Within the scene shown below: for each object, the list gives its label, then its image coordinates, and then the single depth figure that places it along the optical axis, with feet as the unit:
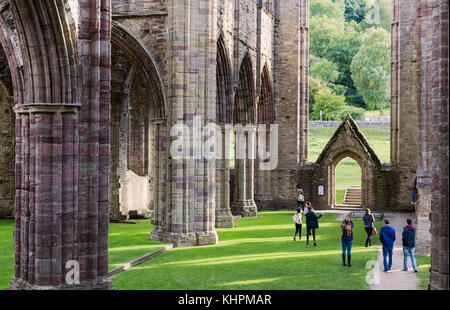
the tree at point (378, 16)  222.28
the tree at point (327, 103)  188.24
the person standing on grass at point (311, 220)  54.95
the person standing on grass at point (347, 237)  44.75
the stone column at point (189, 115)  56.59
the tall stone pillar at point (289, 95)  96.58
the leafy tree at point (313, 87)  194.66
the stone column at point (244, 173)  83.35
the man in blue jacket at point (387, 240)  42.68
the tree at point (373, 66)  195.83
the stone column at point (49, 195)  32.91
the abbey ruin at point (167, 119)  33.09
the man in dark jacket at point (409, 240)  42.75
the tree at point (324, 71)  196.97
